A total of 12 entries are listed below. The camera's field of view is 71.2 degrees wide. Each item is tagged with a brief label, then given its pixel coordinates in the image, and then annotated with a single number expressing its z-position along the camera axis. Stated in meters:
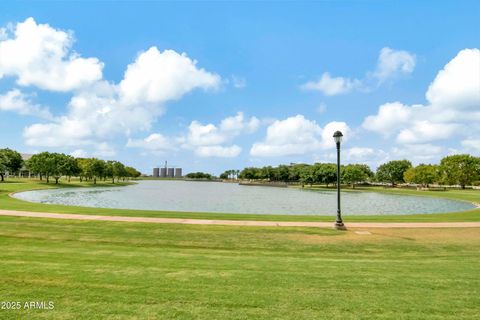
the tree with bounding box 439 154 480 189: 102.75
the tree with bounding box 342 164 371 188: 119.00
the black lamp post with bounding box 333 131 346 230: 17.17
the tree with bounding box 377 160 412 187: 144.75
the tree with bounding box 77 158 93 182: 108.88
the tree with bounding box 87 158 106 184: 109.06
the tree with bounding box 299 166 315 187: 136.02
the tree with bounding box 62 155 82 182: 90.63
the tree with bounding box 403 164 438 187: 110.56
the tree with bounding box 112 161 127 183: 135.57
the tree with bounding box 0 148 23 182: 93.47
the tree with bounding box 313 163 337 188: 129.00
